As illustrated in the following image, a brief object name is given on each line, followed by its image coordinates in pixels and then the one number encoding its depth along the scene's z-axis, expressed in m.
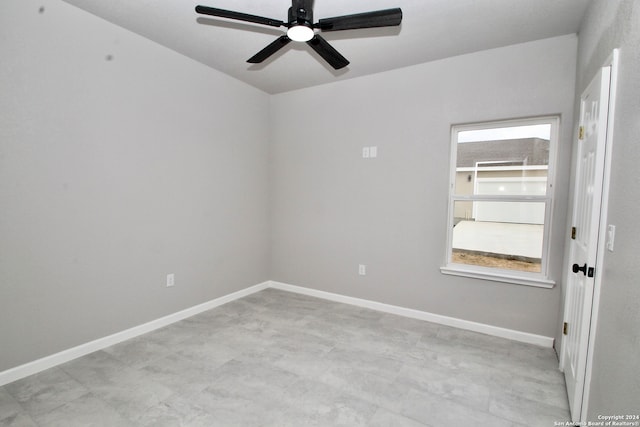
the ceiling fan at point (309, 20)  1.67
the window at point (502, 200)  2.76
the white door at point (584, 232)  1.59
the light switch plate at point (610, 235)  1.39
